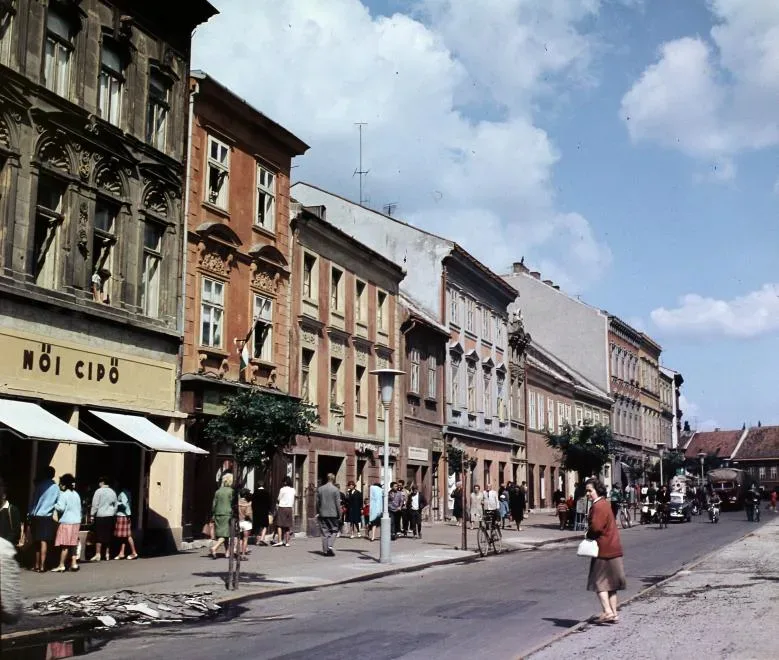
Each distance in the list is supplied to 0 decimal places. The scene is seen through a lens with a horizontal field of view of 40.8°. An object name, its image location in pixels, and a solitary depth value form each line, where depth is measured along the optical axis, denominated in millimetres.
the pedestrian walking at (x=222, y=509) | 20812
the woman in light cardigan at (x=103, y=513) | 20719
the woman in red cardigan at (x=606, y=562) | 12250
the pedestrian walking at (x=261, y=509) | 26578
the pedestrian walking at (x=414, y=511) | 31078
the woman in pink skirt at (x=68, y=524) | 18656
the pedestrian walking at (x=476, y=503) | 33156
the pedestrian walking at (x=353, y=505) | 30578
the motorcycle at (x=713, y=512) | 46031
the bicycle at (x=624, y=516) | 40669
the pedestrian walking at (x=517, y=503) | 36281
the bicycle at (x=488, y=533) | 25406
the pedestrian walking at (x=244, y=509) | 20864
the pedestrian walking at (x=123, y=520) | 21406
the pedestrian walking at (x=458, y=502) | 34281
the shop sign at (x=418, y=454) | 39031
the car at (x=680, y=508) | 47844
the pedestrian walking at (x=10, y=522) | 16469
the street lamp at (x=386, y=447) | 21625
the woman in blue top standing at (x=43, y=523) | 18422
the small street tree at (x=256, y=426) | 24250
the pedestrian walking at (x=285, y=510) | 26156
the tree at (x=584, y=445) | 42000
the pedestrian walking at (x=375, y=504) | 28375
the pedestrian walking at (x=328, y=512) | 23156
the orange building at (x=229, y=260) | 25375
